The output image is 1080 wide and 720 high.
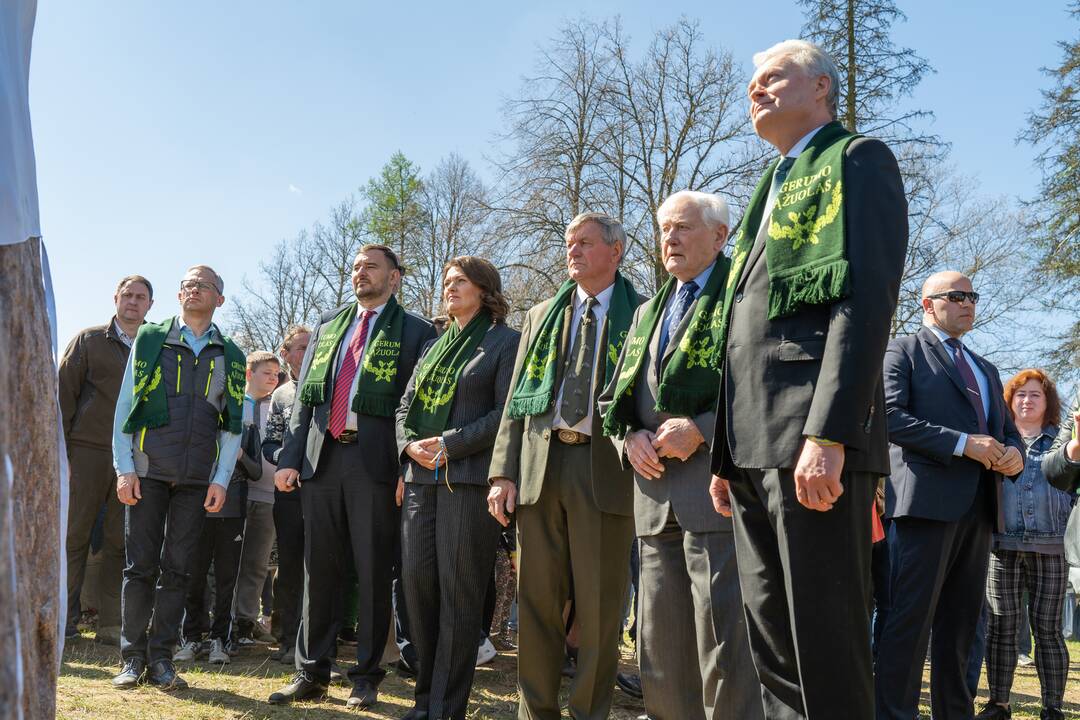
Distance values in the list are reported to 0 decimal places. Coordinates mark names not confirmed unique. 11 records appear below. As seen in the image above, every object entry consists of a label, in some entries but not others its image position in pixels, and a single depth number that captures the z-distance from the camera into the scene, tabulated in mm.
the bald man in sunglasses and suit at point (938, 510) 4676
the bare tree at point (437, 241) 27292
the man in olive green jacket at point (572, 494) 4578
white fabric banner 1787
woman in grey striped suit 5059
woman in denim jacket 6125
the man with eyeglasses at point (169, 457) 5773
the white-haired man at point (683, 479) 3662
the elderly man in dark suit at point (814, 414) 2582
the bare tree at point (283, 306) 31328
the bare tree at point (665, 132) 21594
